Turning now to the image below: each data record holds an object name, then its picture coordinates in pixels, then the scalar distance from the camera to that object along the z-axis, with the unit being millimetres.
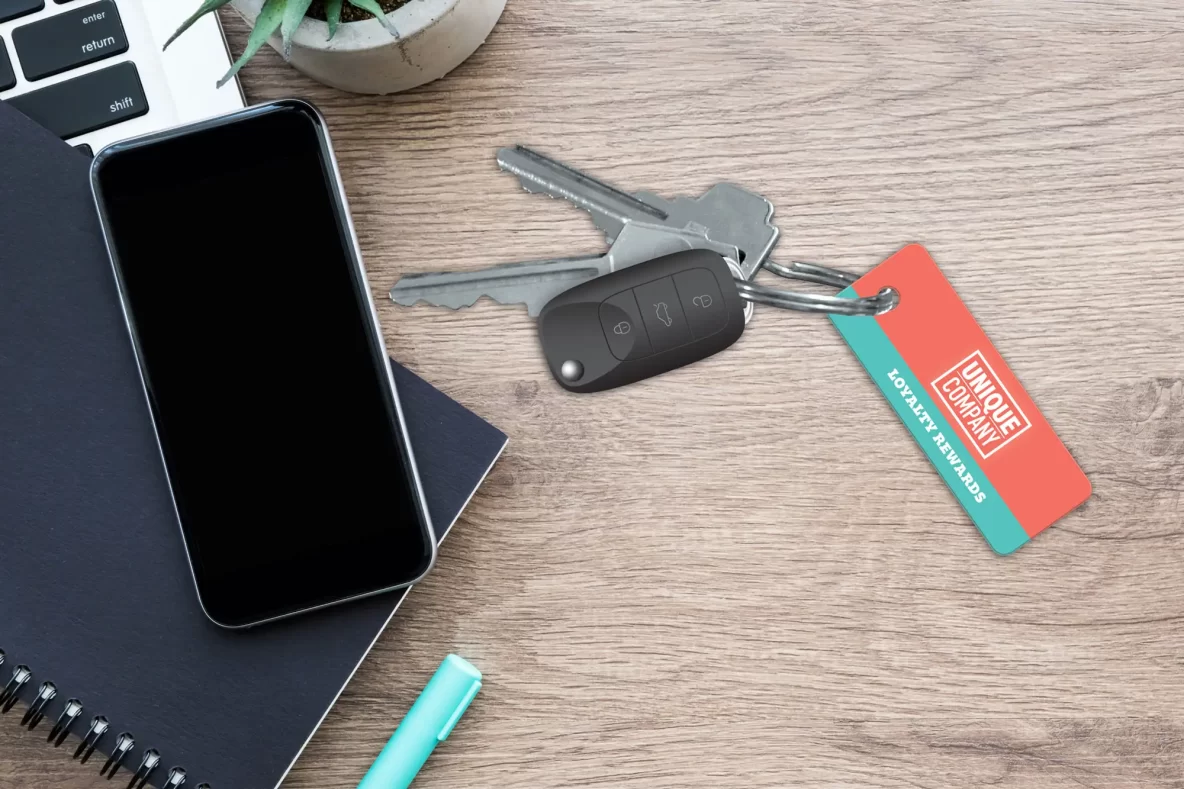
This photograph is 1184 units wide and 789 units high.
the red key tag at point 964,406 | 542
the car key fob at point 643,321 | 536
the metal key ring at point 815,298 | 533
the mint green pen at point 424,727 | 533
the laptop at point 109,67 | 524
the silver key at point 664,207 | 549
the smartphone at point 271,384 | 520
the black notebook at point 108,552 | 530
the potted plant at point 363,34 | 423
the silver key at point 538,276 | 553
